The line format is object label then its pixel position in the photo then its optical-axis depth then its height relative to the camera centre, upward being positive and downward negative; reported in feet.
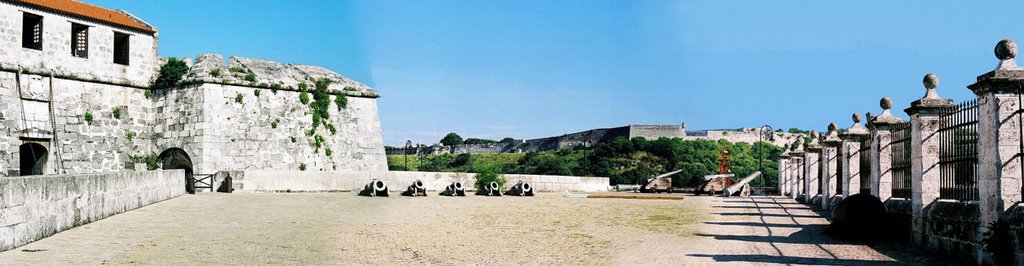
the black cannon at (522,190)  104.83 -3.96
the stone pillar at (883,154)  48.65 +0.13
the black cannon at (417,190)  93.91 -3.60
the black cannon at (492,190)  103.76 -3.92
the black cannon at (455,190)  98.12 -3.73
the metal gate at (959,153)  33.65 +0.12
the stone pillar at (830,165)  68.08 -0.67
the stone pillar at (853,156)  58.23 +0.02
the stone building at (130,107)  91.86 +5.74
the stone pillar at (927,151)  38.68 +0.23
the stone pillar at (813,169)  80.89 -1.17
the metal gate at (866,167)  55.77 -0.67
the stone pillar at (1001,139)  30.01 +0.60
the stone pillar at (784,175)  112.48 -2.37
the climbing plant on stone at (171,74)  105.70 +9.82
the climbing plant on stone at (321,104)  113.39 +6.73
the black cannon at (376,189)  91.09 -3.36
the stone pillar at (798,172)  94.93 -1.74
